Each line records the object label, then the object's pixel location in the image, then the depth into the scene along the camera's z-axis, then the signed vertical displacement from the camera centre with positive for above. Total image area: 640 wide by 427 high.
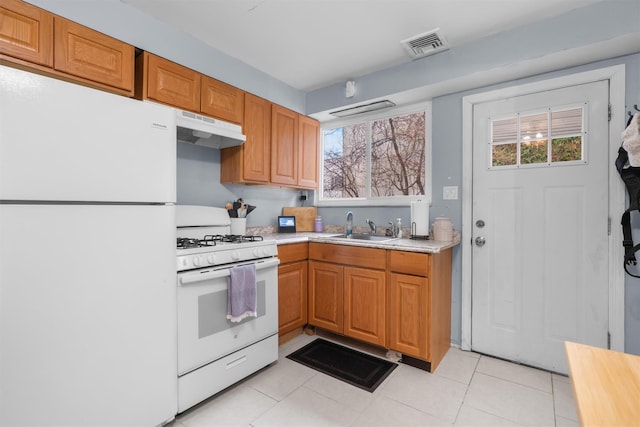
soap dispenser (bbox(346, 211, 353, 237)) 3.09 -0.13
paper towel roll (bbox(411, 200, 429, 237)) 2.62 -0.06
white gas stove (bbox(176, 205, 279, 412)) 1.72 -0.66
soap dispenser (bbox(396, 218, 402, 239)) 2.86 -0.17
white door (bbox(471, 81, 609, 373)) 2.10 -0.10
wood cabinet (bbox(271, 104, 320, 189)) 3.01 +0.65
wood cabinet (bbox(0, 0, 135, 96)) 1.57 +0.92
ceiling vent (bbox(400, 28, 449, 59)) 2.26 +1.30
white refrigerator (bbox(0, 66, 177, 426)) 1.20 -0.21
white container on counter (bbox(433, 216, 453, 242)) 2.52 -0.17
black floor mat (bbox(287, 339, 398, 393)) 2.13 -1.19
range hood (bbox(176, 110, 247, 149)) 2.06 +0.60
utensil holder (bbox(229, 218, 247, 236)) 2.68 -0.15
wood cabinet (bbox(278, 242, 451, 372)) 2.21 -0.70
